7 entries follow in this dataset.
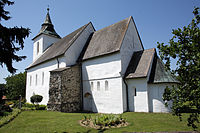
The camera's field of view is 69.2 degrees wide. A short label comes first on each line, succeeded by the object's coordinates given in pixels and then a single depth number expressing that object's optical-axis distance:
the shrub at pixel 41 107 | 18.66
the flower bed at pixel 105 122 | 9.35
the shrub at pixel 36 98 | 19.19
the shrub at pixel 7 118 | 10.65
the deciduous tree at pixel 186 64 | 4.68
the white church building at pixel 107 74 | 14.26
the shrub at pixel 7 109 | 16.41
